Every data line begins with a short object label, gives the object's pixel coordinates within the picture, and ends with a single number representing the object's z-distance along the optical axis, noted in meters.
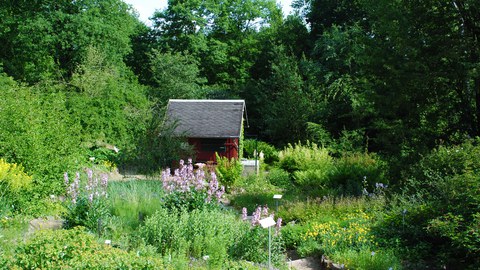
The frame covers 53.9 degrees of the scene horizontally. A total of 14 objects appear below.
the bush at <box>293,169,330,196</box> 13.39
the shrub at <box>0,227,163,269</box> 4.78
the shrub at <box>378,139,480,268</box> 6.30
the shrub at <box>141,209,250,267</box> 6.73
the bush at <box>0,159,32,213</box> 8.48
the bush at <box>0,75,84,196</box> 10.00
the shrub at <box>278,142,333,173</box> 17.20
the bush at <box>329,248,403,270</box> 6.48
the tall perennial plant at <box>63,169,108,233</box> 7.67
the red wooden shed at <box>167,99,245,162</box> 19.98
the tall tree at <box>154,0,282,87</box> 32.12
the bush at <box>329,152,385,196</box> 12.38
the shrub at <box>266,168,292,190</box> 15.60
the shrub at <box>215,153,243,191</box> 14.57
